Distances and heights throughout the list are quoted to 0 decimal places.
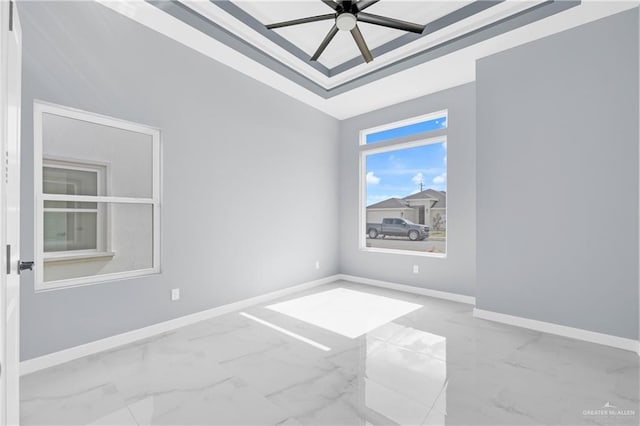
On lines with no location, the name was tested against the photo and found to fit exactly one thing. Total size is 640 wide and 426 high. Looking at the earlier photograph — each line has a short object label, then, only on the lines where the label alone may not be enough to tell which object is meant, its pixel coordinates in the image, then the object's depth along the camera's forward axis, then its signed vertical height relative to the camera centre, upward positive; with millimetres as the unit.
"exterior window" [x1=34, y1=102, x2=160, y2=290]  2406 +136
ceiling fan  2414 +1681
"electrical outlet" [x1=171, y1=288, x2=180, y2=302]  3062 -867
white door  1005 +8
